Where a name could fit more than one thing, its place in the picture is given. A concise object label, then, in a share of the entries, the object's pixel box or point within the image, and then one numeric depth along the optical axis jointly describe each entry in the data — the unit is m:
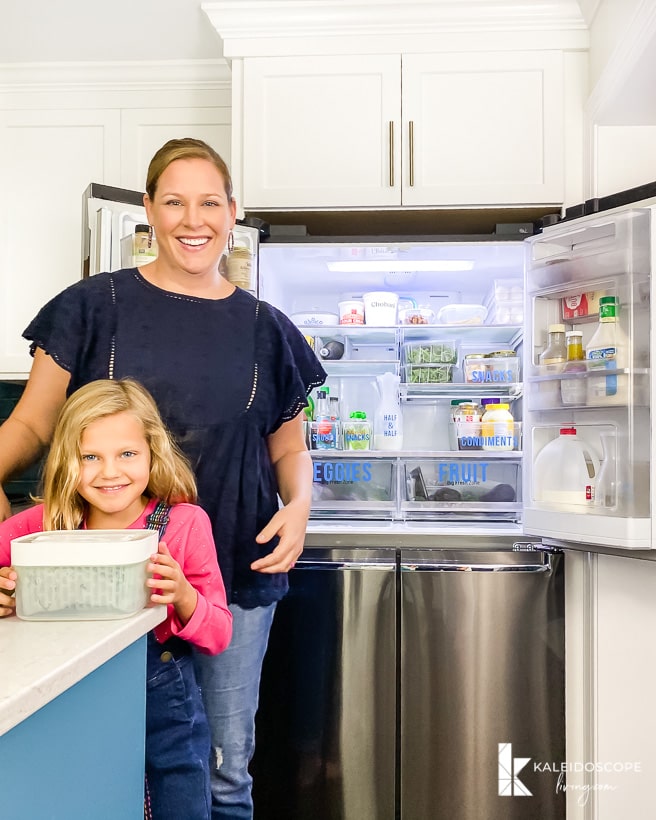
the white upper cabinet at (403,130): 2.02
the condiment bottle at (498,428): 2.12
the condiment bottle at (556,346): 1.88
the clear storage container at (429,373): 2.18
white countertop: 0.53
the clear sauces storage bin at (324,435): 2.18
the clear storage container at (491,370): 2.15
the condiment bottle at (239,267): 1.80
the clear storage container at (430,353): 2.18
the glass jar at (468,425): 2.16
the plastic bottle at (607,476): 1.79
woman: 1.31
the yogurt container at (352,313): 2.21
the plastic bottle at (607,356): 1.73
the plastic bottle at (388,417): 2.19
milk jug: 1.82
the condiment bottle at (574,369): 1.81
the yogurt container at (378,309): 2.20
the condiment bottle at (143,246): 1.64
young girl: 1.05
